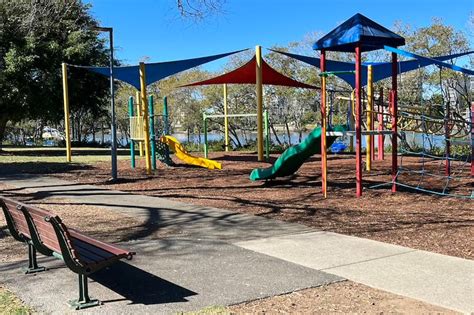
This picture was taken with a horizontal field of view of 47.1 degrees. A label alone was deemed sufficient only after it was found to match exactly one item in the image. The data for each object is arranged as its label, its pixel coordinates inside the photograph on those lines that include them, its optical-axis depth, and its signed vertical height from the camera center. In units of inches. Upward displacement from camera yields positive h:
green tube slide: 462.3 -22.1
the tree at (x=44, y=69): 986.7 +133.7
